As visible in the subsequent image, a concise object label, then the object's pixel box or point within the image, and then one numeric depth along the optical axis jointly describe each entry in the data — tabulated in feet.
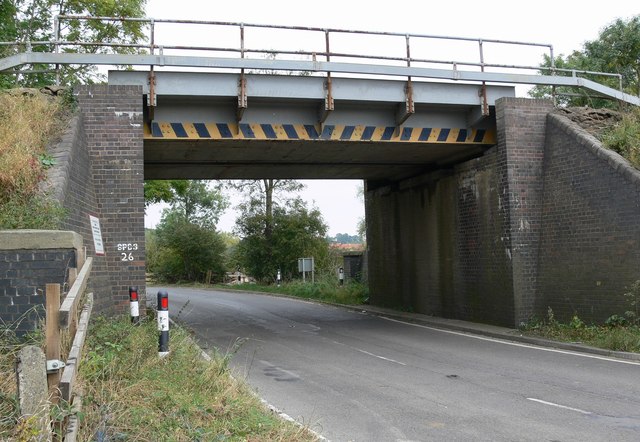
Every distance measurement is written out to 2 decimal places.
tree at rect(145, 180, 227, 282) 156.76
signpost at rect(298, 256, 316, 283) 115.96
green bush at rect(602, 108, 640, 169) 45.03
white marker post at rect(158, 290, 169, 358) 27.35
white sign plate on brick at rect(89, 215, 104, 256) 40.70
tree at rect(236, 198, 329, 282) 132.87
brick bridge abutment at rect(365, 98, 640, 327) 44.86
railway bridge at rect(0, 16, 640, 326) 44.75
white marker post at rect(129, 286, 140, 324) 33.99
